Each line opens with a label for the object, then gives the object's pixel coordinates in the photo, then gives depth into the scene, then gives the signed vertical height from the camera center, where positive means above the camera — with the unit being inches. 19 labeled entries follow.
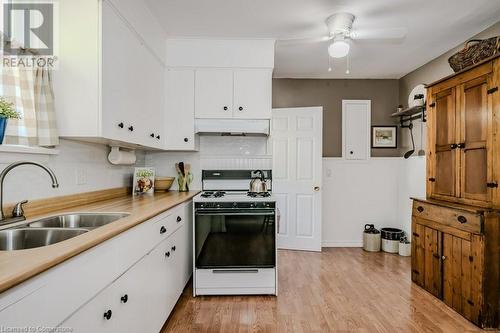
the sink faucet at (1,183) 50.1 -3.0
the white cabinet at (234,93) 115.5 +30.7
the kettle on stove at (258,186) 112.0 -7.5
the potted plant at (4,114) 51.8 +9.9
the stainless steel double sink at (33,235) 48.8 -12.4
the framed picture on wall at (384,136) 160.1 +18.0
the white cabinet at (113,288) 30.8 -18.5
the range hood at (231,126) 115.0 +17.0
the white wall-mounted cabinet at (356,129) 160.1 +22.2
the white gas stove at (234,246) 95.5 -27.1
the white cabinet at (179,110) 115.9 +23.8
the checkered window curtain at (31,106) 59.1 +13.7
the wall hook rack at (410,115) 137.3 +28.2
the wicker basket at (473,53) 81.8 +36.0
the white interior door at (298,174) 149.8 -3.5
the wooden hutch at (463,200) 78.4 -10.4
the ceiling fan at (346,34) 94.7 +49.2
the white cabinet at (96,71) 66.5 +23.8
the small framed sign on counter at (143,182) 108.4 -5.8
